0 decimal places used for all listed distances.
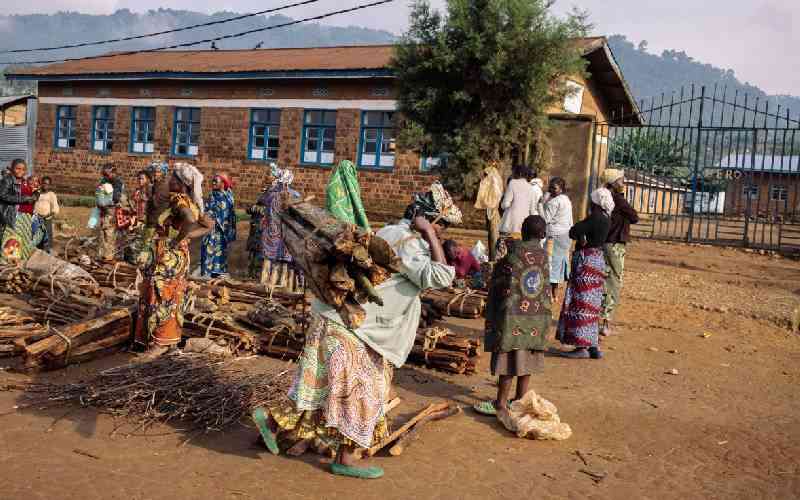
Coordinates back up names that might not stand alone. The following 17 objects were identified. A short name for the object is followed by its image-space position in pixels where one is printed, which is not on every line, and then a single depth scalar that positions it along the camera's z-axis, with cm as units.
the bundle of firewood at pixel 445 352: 681
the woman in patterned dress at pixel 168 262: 633
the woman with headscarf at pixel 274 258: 1053
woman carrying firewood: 415
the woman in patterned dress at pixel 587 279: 743
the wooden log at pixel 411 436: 468
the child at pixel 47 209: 1112
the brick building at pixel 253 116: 1851
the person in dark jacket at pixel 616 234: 829
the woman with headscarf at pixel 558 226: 962
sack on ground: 516
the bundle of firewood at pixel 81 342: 596
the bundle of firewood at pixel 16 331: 621
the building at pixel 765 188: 3469
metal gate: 1391
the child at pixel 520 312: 549
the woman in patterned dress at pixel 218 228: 1095
